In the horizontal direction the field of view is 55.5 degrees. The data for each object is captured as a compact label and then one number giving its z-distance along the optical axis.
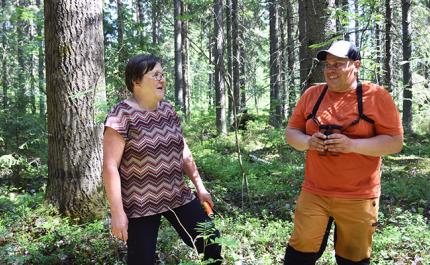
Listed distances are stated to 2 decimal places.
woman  2.98
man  3.11
